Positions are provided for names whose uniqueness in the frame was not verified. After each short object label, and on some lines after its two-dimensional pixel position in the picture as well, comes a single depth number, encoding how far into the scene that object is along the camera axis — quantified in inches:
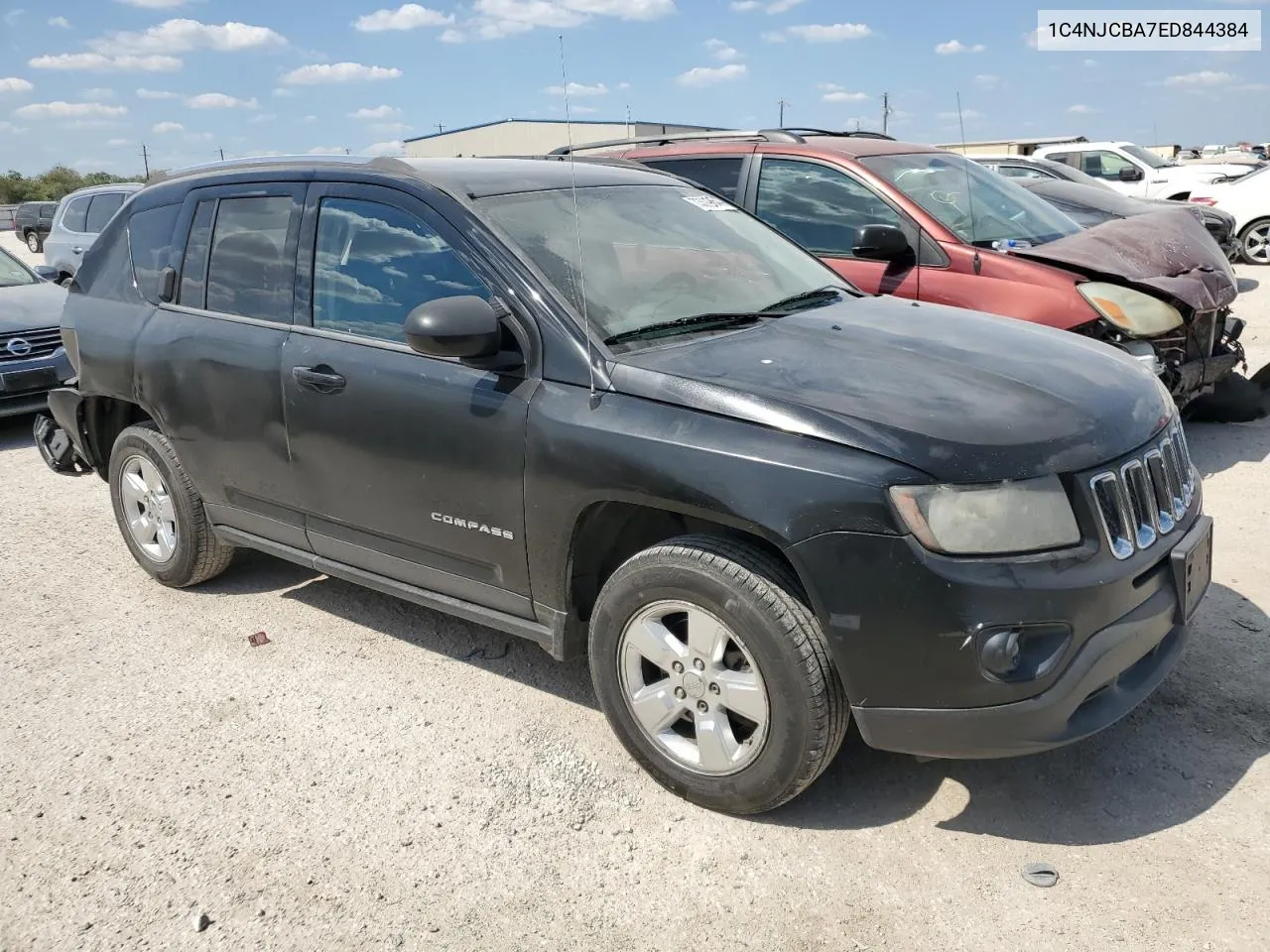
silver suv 542.6
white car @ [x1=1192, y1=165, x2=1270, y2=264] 550.9
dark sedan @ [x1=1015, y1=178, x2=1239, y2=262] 360.2
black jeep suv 101.2
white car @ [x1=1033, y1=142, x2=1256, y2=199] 624.4
